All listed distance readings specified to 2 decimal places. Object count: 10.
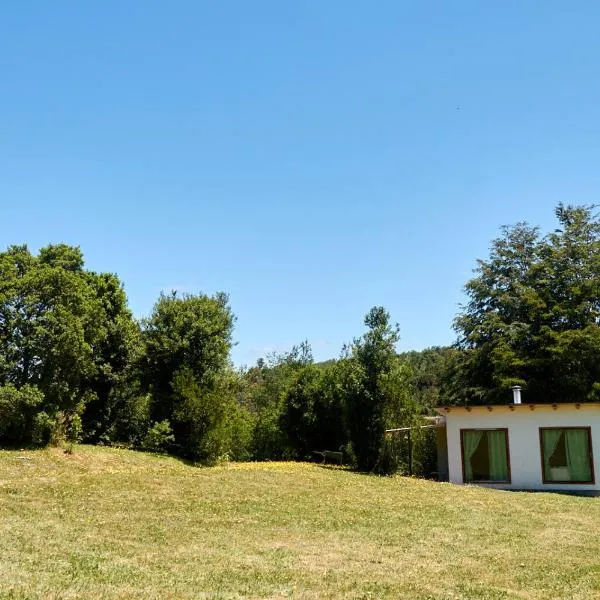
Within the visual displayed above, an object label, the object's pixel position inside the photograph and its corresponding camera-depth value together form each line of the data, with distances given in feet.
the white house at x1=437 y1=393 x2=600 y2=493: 61.57
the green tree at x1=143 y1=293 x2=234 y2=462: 79.92
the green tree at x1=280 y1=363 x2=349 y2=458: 94.02
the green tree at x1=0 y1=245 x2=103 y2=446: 66.54
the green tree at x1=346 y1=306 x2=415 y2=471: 70.08
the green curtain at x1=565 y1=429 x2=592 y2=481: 61.36
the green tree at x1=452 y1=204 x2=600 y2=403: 106.11
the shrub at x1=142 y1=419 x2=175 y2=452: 75.56
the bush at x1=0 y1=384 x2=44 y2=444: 62.34
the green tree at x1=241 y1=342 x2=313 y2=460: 101.14
